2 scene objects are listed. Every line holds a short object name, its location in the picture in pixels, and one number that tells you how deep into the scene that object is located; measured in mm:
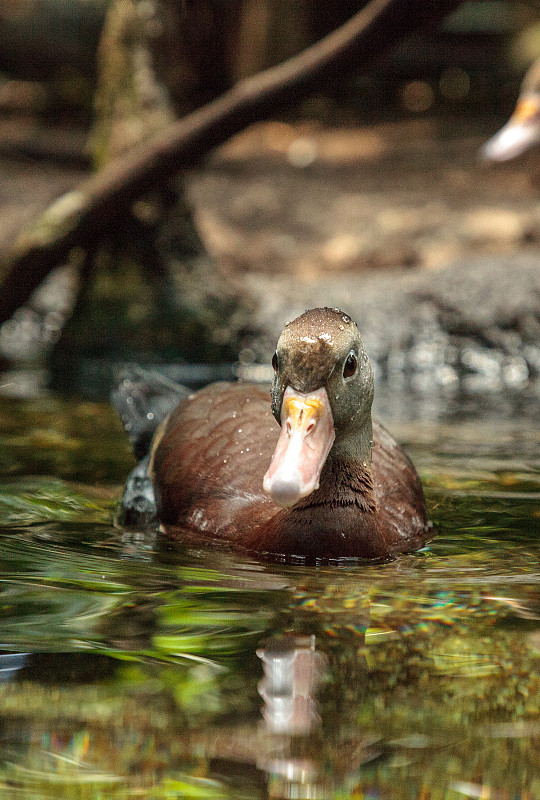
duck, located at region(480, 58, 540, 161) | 16937
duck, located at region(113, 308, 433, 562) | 6539
